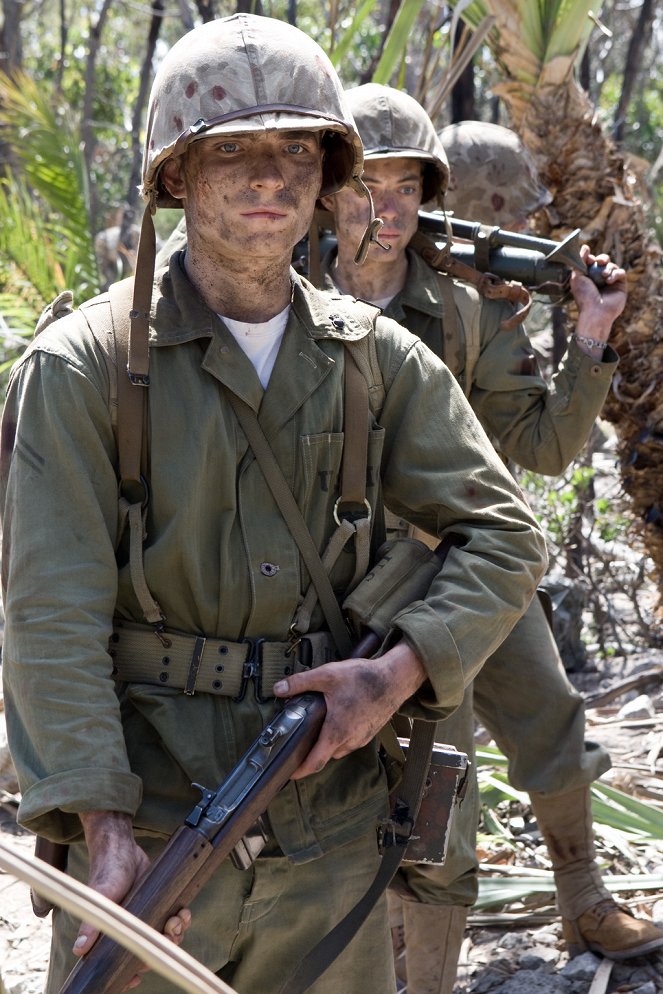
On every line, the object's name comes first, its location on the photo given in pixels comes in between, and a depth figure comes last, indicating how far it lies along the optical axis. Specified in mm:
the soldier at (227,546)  2133
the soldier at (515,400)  3775
